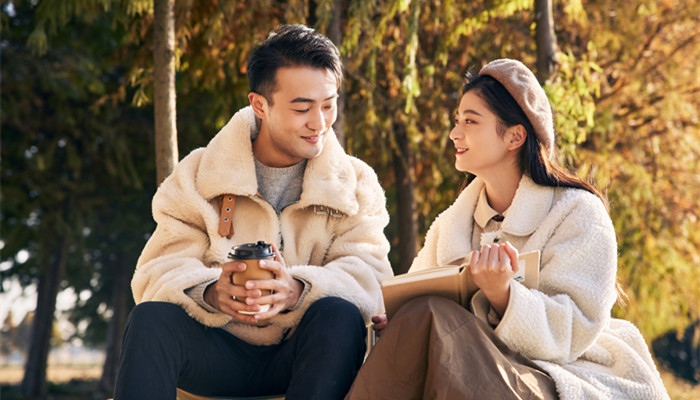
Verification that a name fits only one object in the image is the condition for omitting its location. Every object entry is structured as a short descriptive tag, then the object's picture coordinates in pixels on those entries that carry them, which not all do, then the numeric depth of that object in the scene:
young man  2.62
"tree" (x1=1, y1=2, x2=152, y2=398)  9.38
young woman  2.34
